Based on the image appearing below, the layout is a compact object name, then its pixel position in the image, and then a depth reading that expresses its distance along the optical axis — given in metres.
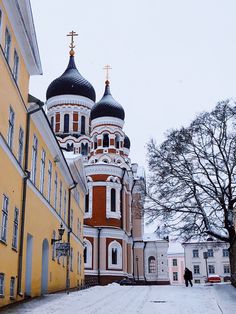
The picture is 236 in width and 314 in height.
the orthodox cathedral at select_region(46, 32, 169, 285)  47.50
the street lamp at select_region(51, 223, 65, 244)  20.19
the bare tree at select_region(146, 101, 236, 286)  27.94
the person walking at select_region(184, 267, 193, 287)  27.68
